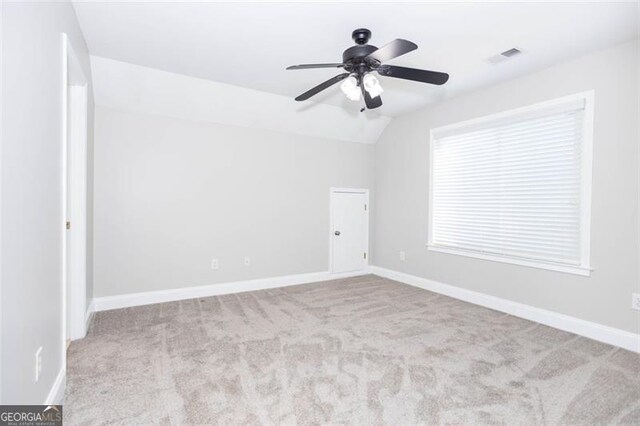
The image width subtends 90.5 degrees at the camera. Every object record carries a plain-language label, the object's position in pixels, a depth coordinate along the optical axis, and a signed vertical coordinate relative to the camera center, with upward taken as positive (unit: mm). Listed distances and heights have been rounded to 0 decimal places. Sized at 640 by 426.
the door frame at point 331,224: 5461 -307
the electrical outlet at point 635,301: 2816 -808
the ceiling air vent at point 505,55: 3047 +1530
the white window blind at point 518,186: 3238 +272
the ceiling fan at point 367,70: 2246 +1052
